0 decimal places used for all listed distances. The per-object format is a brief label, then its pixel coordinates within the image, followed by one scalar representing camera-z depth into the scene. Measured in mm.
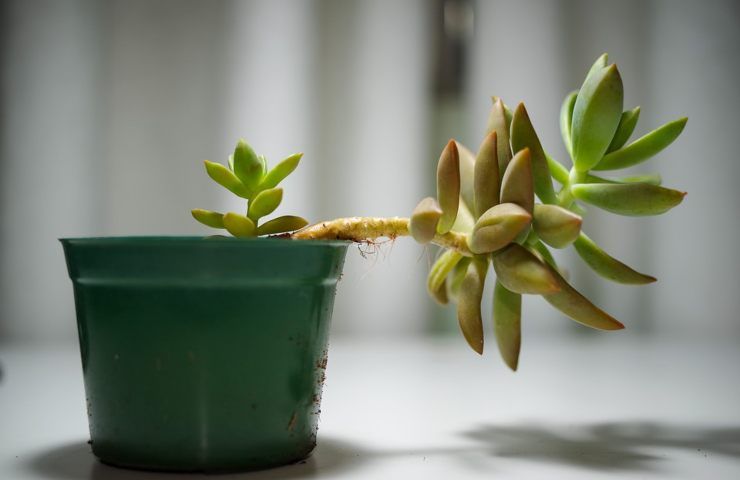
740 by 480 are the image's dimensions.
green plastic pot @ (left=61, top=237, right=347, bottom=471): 533
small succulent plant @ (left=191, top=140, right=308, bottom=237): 621
